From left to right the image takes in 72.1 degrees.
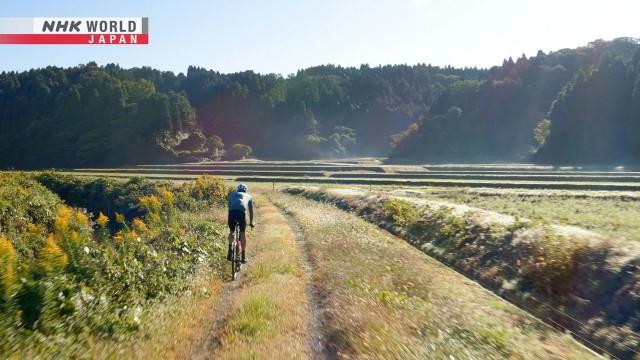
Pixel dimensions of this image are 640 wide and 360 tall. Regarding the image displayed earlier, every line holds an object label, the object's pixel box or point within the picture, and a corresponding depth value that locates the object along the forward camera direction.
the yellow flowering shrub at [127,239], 14.06
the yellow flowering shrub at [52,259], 8.75
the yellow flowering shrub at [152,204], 31.00
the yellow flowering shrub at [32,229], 20.36
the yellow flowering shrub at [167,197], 34.39
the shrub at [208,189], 43.47
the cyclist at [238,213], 14.64
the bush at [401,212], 25.37
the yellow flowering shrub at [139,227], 22.83
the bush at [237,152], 136.99
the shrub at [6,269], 7.65
